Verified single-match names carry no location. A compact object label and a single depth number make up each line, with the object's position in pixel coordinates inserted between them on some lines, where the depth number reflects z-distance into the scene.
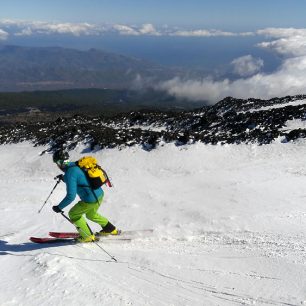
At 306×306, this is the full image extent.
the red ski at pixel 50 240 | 11.12
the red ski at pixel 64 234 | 11.30
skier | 10.19
